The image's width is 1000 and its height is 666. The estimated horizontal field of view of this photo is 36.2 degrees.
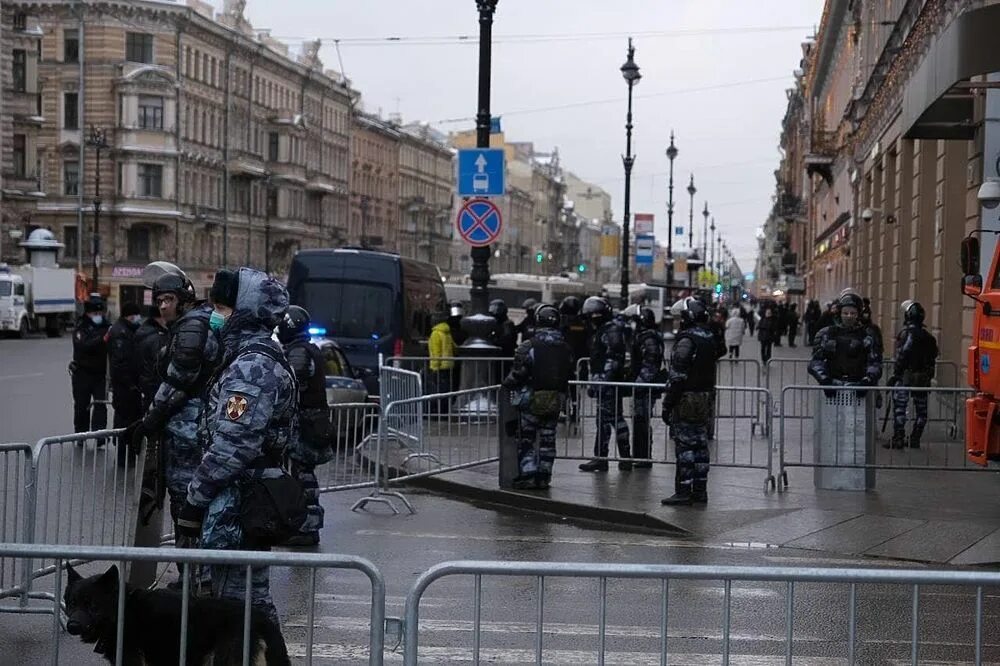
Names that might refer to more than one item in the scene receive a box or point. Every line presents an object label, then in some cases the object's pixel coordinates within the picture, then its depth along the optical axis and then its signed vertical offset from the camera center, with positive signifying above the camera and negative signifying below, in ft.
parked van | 86.69 -0.22
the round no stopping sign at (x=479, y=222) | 67.05 +3.25
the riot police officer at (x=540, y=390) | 45.83 -2.80
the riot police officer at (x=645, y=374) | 52.54 -2.88
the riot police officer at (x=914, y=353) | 61.93 -2.01
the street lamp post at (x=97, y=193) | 229.45 +14.74
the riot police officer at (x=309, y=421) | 34.55 -2.87
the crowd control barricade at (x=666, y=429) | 50.83 -4.30
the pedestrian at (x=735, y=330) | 143.64 -2.81
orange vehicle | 40.68 -2.02
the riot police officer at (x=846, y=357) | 51.01 -1.83
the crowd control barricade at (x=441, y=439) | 47.26 -4.63
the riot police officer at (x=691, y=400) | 43.70 -2.89
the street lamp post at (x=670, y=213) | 224.74 +13.08
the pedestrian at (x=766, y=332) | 149.69 -3.08
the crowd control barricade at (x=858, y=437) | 46.62 -4.26
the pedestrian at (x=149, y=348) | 36.29 -1.56
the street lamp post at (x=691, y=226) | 199.06 +15.48
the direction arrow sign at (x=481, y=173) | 68.49 +5.53
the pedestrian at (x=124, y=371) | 53.11 -2.81
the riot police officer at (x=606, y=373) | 52.26 -2.77
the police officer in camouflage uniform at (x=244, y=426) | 20.71 -1.84
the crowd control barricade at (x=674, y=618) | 17.13 -5.88
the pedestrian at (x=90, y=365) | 59.31 -2.96
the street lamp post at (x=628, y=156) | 143.43 +15.03
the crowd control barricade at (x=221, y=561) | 16.60 -2.97
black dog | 17.99 -4.02
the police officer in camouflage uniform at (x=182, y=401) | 26.86 -1.95
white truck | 186.50 -1.38
